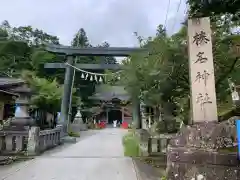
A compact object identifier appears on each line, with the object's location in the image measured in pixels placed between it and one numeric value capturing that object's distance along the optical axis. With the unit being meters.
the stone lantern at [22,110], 11.44
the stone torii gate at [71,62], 16.88
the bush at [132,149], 10.47
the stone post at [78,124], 25.26
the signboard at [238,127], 4.38
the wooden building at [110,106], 41.09
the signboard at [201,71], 5.82
